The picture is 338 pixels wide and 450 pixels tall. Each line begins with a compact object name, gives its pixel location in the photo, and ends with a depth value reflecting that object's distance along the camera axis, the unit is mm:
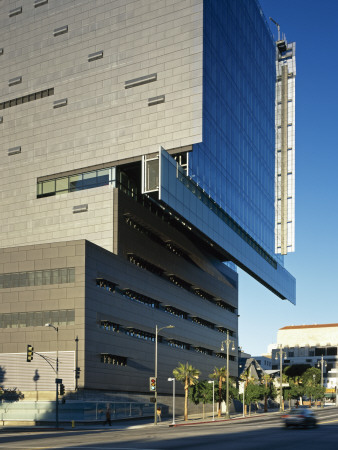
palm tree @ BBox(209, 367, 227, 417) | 89200
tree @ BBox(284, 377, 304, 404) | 129625
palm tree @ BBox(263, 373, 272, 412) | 107450
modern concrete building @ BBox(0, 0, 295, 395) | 76375
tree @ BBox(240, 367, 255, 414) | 105625
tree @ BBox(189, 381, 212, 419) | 87312
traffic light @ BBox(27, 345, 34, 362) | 58188
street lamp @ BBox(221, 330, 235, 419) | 81200
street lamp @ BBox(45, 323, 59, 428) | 61447
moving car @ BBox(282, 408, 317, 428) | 47250
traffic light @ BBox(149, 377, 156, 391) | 66500
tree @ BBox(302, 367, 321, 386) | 191500
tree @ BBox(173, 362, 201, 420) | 81000
